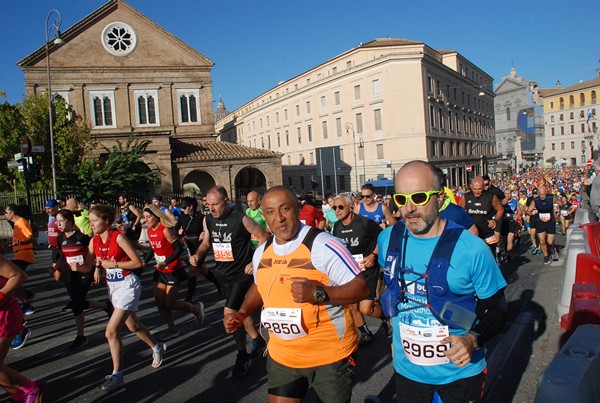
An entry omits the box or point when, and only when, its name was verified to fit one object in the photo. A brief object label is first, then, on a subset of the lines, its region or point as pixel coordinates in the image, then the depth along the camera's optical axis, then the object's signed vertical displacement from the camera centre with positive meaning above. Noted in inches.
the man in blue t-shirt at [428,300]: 101.0 -27.9
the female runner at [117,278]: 202.2 -38.3
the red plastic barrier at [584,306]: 123.9 -38.1
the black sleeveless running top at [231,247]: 227.0 -29.7
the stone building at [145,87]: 1346.0 +319.1
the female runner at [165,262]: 259.4 -39.9
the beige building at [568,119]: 4013.3 +412.0
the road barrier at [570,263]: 238.7 -54.3
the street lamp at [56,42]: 787.1 +253.0
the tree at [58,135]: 1067.9 +140.5
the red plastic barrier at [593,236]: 260.1 -40.9
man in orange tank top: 118.2 -33.3
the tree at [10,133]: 1103.0 +153.8
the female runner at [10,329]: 168.4 -47.6
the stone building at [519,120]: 3988.7 +425.9
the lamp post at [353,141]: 2166.6 +169.2
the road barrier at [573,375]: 57.8 -26.7
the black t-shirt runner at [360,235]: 253.4 -31.2
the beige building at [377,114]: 2016.5 +306.7
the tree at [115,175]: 973.8 +37.2
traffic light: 689.6 +37.3
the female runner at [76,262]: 257.0 -39.8
